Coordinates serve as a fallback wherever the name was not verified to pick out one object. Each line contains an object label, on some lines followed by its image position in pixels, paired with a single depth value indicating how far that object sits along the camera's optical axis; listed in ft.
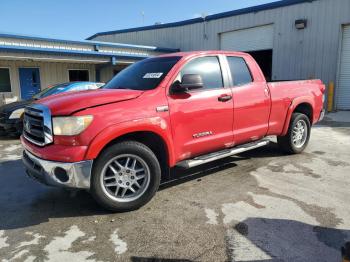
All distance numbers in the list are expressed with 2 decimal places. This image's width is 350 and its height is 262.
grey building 44.11
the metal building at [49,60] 46.62
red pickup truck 11.46
